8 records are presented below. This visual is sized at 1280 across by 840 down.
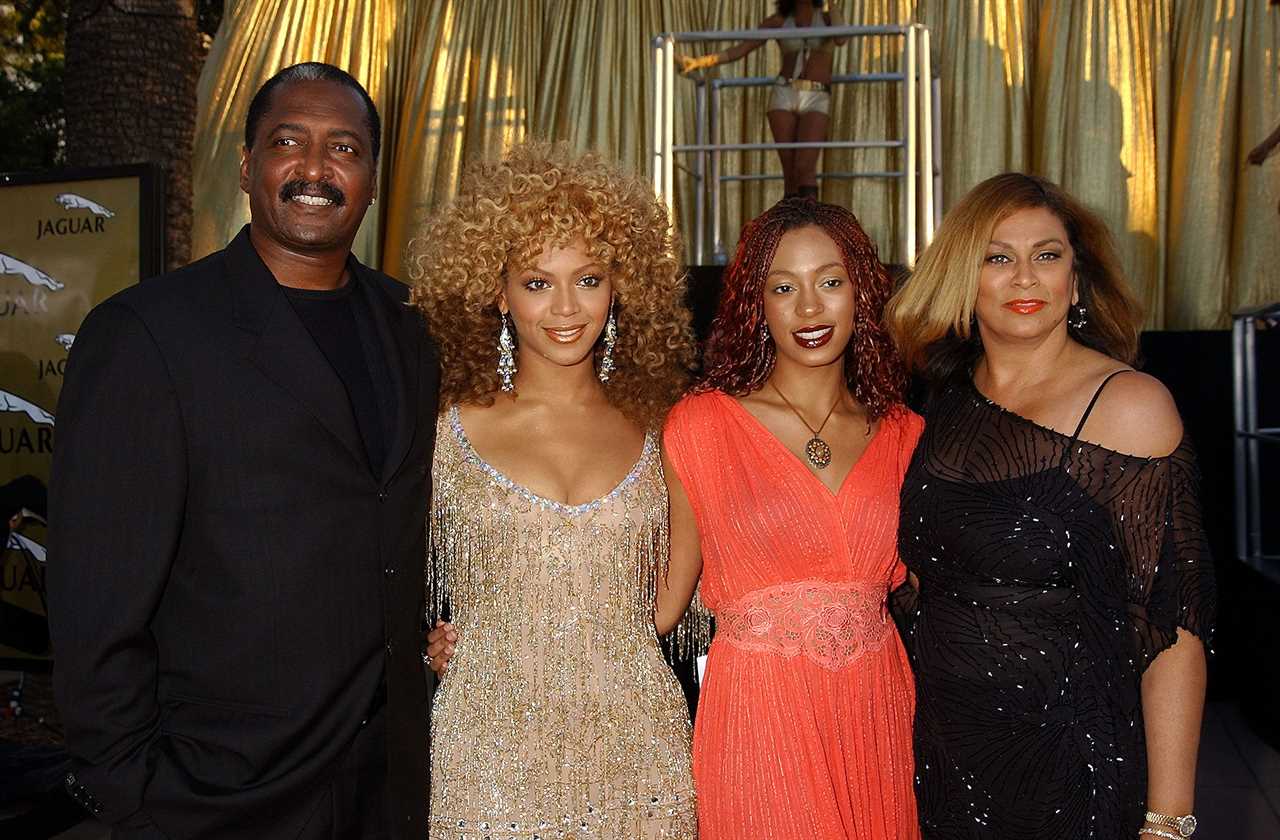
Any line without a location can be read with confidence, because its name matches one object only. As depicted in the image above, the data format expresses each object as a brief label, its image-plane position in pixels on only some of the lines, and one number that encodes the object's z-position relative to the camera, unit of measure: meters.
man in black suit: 1.81
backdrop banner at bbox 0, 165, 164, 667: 4.03
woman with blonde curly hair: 2.29
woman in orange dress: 2.36
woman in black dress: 2.18
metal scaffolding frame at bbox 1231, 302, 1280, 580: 5.05
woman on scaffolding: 6.31
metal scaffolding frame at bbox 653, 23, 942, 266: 4.68
